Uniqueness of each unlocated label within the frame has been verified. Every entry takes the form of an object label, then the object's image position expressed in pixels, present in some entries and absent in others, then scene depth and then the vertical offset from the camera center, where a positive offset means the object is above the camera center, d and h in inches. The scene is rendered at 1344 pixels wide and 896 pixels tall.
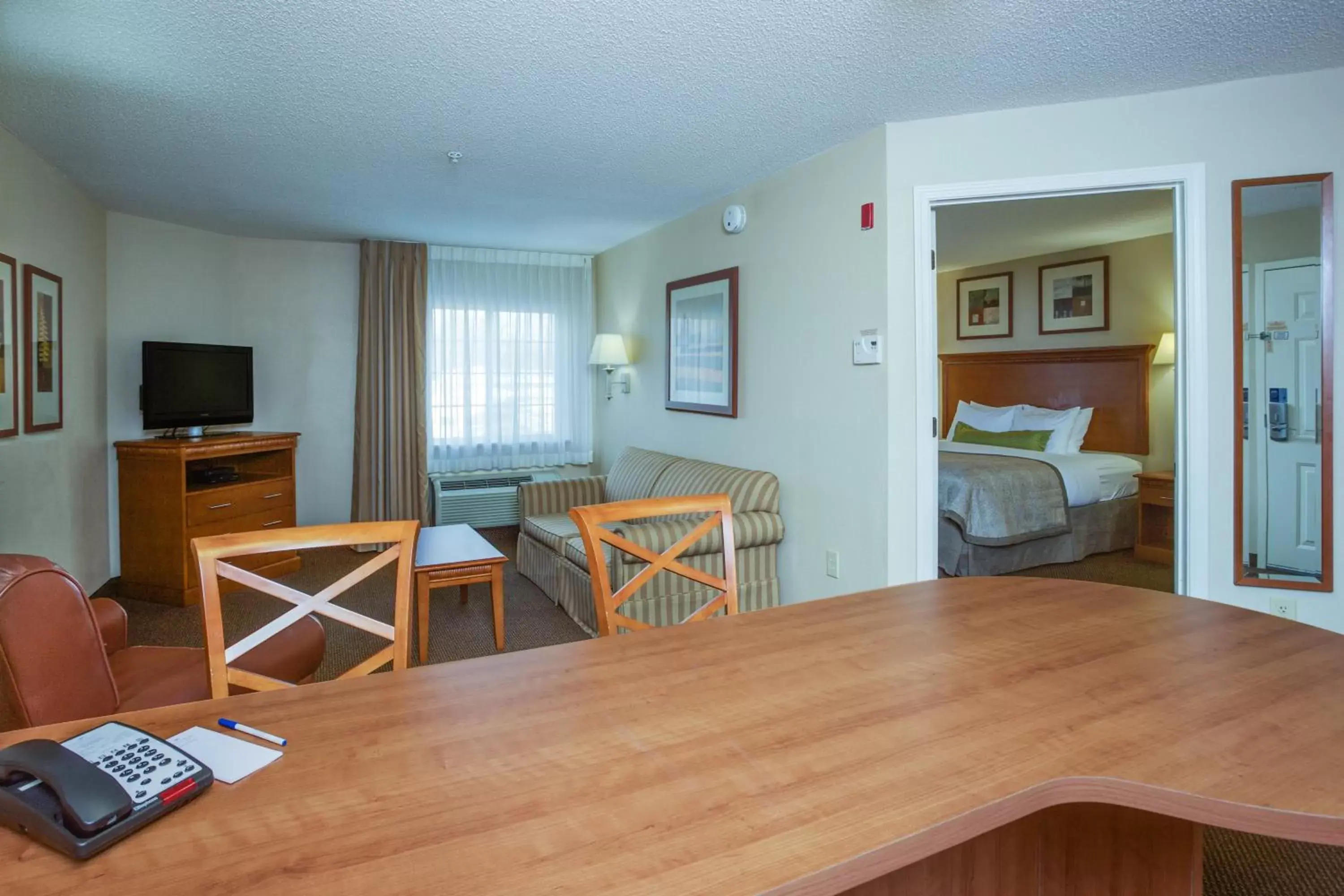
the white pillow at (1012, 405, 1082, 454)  222.8 +3.6
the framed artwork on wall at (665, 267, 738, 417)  160.9 +21.7
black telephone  26.6 -13.9
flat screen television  168.1 +12.5
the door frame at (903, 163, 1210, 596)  106.0 +17.3
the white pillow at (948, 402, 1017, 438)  243.1 +5.7
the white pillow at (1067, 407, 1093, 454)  223.5 +0.8
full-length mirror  102.5 +7.5
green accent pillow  225.1 -1.5
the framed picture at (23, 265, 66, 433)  127.6 +15.5
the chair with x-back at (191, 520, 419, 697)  49.6 -10.9
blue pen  34.5 -14.4
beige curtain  207.2 +15.8
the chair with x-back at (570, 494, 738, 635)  60.5 -10.3
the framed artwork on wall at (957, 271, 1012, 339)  254.4 +46.0
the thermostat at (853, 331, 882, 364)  119.6 +14.3
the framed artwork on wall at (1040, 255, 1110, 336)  223.6 +43.9
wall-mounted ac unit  215.5 -19.1
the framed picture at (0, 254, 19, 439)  117.6 +14.8
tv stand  158.1 -17.1
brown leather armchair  52.4 -17.2
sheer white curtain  219.0 +23.7
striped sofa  128.5 -21.7
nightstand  184.7 -22.2
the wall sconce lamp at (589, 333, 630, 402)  209.8 +24.1
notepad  31.9 -14.7
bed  168.6 -11.1
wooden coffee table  120.9 -23.1
